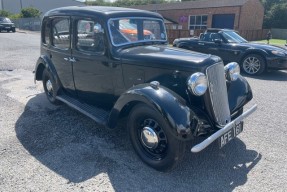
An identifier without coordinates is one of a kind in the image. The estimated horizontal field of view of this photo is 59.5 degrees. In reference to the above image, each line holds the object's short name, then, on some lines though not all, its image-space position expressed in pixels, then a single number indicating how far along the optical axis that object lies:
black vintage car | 2.97
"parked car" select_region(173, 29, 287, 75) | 7.96
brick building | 27.09
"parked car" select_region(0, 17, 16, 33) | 26.53
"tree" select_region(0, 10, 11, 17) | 42.33
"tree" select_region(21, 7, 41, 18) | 38.75
